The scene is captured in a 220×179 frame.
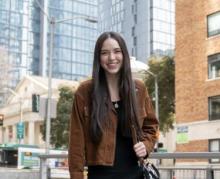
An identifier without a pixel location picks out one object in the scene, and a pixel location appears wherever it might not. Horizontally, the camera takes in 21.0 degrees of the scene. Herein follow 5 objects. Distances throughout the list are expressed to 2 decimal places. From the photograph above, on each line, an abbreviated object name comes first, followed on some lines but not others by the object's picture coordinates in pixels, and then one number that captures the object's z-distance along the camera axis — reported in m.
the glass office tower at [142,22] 84.50
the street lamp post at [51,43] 29.19
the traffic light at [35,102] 29.53
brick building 42.59
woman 3.58
